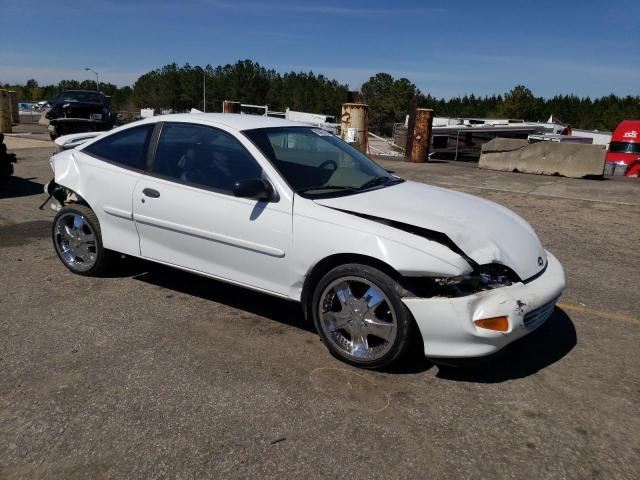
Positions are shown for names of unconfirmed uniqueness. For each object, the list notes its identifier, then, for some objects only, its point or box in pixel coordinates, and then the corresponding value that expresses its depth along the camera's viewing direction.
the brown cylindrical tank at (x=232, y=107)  19.81
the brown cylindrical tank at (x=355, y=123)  14.57
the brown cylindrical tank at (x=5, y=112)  20.11
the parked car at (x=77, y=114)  18.00
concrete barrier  13.11
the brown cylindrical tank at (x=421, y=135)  16.33
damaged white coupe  3.12
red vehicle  19.98
